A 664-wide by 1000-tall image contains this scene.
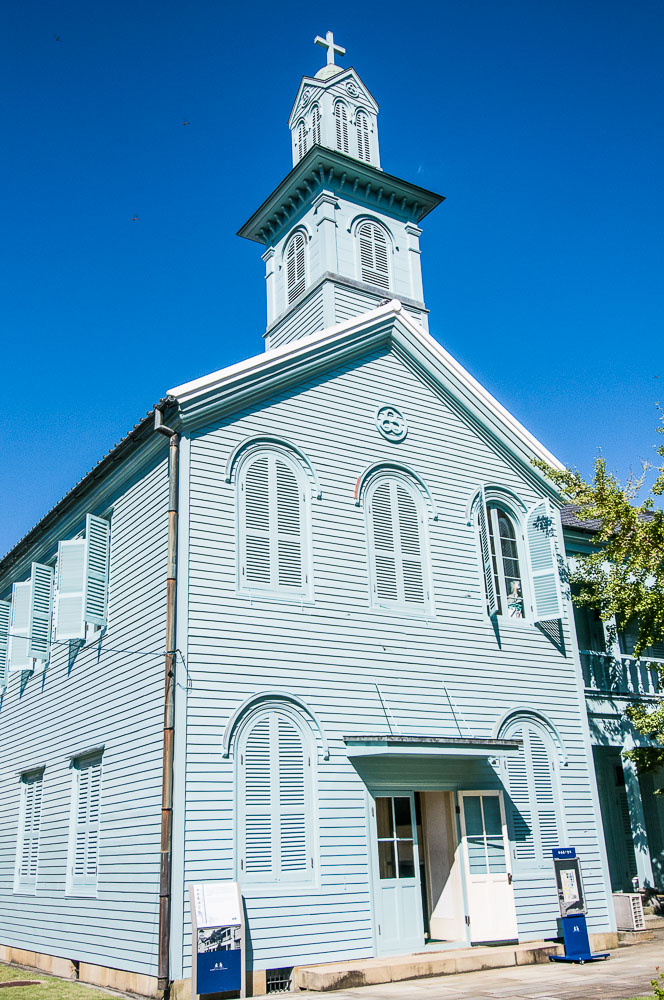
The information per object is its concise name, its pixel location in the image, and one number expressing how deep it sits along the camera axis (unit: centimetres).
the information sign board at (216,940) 1139
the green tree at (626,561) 1758
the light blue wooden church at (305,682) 1277
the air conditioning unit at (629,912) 1661
